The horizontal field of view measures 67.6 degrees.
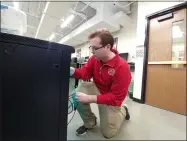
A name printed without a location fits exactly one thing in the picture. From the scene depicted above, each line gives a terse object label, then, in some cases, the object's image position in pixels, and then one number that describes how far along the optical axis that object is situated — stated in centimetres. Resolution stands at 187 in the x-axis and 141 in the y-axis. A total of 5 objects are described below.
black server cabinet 52
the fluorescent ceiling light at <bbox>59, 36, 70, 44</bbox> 833
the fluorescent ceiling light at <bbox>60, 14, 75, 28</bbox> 518
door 216
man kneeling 106
